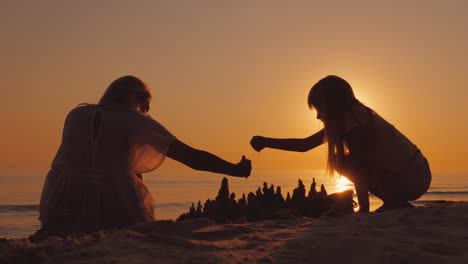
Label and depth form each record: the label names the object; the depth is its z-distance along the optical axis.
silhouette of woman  4.08
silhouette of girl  5.04
